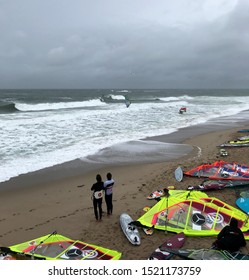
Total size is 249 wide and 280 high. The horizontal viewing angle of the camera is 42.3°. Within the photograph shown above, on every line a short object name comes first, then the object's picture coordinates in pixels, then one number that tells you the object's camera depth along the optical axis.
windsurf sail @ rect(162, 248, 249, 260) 6.14
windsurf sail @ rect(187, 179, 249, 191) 10.22
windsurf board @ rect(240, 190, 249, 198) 9.49
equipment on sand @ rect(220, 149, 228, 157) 14.88
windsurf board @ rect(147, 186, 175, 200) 9.78
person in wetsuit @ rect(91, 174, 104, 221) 8.24
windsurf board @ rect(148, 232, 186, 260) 6.28
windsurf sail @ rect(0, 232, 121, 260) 6.30
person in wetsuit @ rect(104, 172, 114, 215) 8.48
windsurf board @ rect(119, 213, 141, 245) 7.13
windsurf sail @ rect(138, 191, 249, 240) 7.56
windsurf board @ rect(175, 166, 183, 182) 11.41
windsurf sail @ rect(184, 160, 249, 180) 11.24
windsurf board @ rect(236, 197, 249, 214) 8.54
